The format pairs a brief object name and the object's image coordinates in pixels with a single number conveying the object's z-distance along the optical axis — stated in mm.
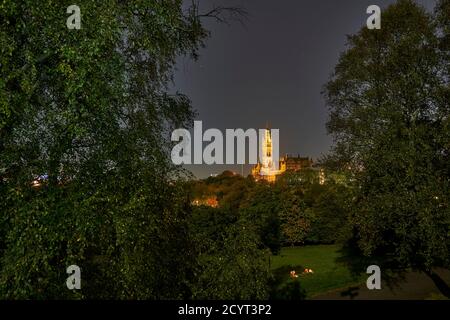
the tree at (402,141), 15219
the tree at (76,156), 7516
